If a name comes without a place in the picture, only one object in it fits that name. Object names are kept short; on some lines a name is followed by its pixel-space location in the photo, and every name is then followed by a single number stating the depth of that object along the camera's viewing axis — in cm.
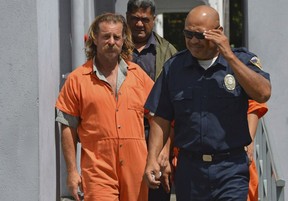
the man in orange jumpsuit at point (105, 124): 898
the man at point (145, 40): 1013
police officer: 819
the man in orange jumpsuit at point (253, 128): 904
